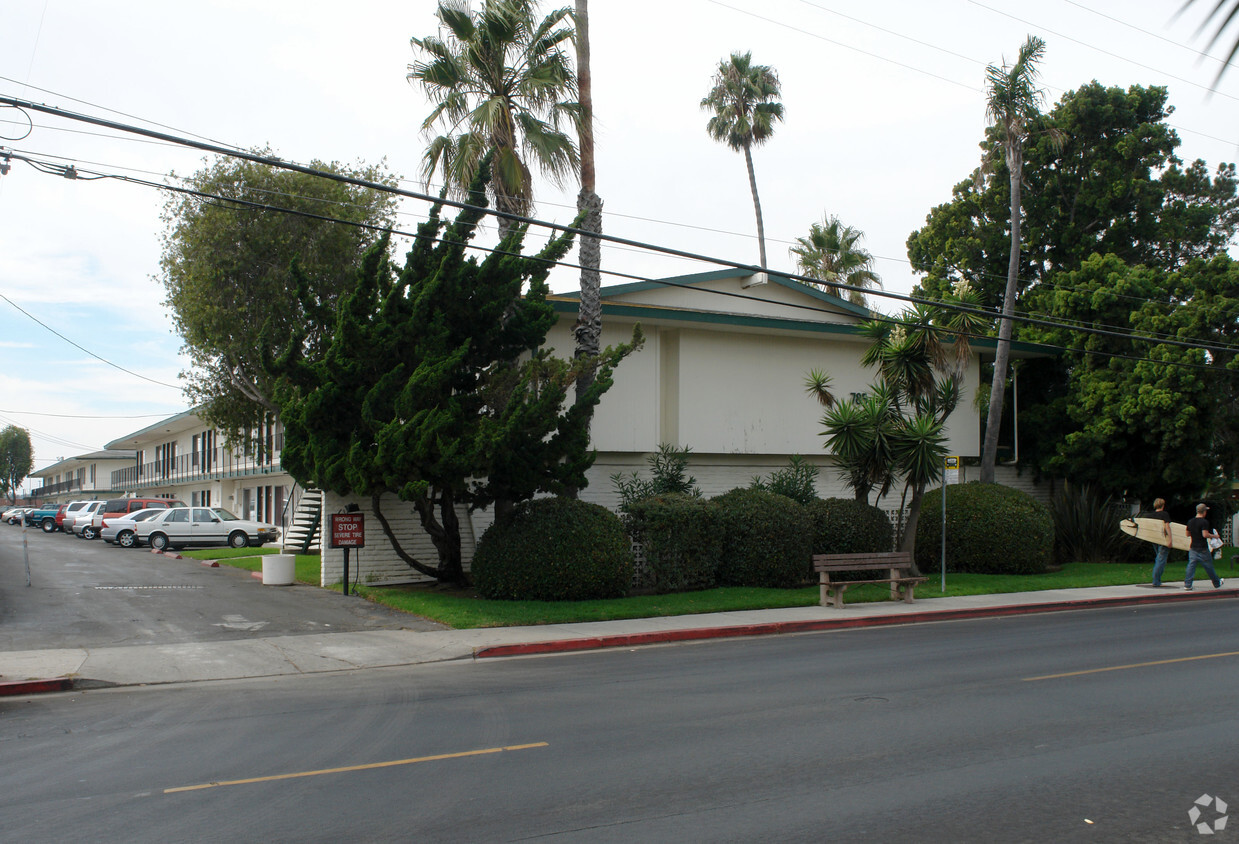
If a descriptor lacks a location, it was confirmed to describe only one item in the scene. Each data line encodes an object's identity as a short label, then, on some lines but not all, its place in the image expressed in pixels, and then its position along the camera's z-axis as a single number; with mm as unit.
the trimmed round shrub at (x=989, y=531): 21906
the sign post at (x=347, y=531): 17156
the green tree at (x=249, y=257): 26578
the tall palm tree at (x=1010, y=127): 24688
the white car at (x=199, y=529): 33531
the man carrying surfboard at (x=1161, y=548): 19922
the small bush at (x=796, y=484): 21234
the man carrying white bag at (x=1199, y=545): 19531
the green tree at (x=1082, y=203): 36594
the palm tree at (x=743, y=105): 38062
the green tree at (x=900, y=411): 19547
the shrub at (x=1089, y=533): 26281
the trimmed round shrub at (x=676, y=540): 17953
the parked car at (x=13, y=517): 66169
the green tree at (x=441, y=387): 14930
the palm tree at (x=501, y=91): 17859
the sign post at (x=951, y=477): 27047
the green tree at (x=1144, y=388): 25203
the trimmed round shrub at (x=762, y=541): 18719
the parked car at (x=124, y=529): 34625
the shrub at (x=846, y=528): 20172
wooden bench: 17109
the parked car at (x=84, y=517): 42438
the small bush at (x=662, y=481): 20453
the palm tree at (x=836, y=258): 40812
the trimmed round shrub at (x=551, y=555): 16094
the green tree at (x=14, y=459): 130375
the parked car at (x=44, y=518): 51844
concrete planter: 19422
